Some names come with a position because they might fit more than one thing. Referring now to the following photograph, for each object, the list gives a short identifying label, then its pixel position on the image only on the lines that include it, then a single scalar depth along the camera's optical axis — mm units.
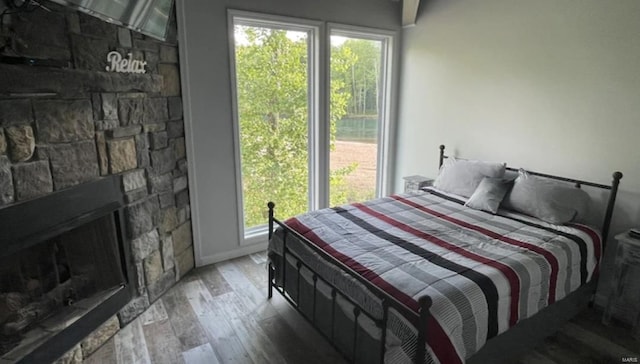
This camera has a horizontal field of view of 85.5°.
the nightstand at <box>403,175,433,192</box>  3859
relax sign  2236
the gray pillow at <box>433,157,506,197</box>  3104
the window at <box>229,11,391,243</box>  3340
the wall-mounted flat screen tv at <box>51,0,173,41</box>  1659
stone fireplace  1730
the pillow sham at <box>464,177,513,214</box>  2836
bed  1637
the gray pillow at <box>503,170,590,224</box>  2582
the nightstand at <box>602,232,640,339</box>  2305
